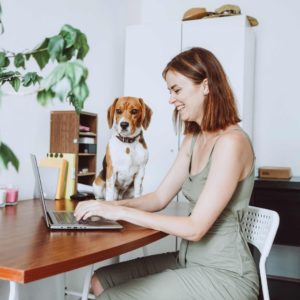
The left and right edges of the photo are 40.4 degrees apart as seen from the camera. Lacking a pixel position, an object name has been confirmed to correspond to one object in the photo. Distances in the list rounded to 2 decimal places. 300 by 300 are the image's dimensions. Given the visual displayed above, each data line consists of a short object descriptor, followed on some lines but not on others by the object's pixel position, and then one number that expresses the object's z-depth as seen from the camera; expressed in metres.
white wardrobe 2.68
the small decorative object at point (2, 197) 1.75
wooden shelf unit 2.13
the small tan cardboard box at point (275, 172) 2.65
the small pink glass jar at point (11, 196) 1.80
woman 1.23
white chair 1.43
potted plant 0.59
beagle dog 1.87
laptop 1.31
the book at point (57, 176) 2.03
